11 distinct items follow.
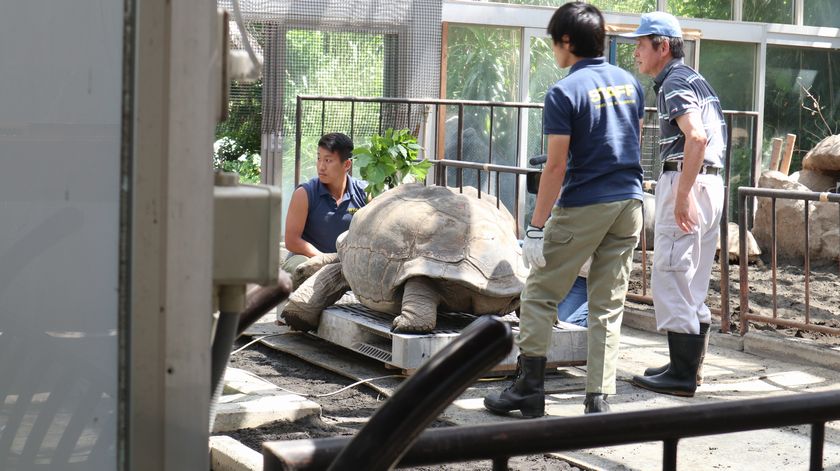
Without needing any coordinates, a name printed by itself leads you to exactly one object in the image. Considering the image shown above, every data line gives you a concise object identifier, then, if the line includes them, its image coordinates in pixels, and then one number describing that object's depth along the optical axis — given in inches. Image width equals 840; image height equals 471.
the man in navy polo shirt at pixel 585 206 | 189.2
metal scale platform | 218.2
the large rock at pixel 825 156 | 467.8
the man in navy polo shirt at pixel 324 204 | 267.7
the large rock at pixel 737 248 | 417.8
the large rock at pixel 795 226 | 430.3
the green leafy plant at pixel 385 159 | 273.4
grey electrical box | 44.0
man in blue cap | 215.8
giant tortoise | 224.2
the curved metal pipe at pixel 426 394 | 39.8
